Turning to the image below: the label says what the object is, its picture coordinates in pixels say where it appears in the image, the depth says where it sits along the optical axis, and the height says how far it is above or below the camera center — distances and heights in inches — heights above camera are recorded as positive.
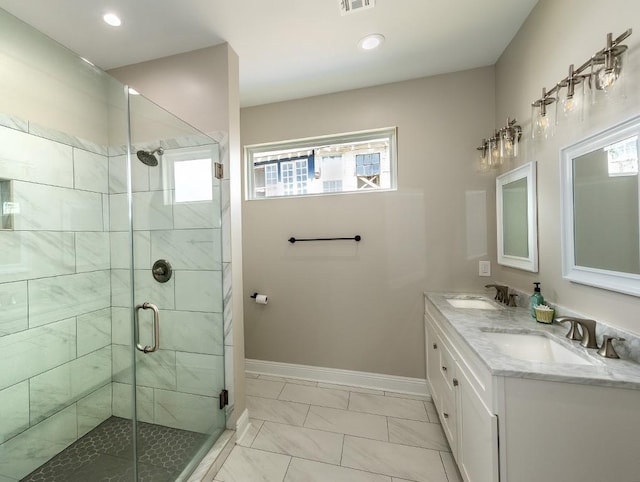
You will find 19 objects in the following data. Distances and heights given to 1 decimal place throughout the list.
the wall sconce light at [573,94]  45.4 +26.6
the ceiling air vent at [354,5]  56.0 +52.7
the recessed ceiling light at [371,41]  66.1 +53.2
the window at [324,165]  91.4 +28.7
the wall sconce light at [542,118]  53.9 +26.6
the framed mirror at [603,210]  38.9 +4.5
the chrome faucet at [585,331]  42.7 -16.6
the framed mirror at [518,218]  62.7 +5.3
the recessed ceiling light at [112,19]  58.2 +52.6
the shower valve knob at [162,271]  66.3 -7.2
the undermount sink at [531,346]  46.0 -21.3
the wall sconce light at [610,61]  38.8 +27.5
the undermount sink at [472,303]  71.2 -19.1
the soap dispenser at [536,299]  56.8 -14.1
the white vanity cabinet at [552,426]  33.2 -26.2
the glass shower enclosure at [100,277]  56.2 -8.4
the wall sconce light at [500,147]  66.9 +25.9
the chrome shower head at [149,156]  63.9 +22.3
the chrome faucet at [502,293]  70.6 -15.8
